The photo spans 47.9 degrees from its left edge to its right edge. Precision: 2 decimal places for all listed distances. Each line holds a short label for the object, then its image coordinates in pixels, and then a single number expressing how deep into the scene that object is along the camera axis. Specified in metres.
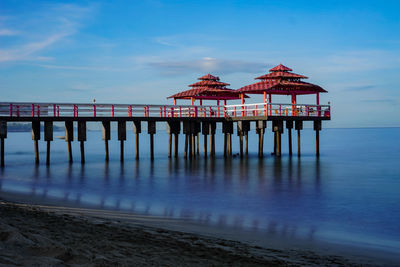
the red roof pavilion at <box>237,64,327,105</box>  27.98
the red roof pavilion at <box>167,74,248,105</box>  32.16
